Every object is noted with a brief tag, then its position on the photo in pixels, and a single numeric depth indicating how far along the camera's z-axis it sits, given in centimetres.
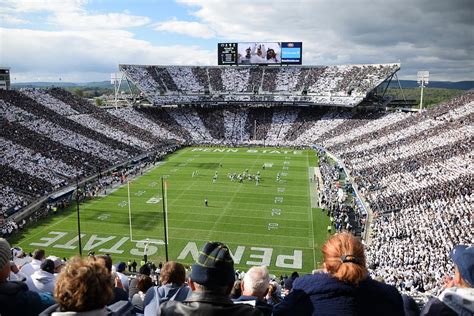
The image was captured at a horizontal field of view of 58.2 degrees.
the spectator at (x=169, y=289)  398
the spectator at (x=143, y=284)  600
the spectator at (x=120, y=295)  473
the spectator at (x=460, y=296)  318
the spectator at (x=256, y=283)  402
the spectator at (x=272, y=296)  555
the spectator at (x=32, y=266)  684
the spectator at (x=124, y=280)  715
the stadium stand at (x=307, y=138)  2186
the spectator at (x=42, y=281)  565
